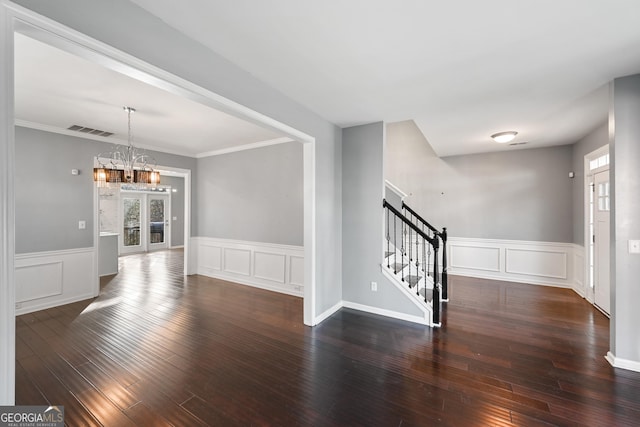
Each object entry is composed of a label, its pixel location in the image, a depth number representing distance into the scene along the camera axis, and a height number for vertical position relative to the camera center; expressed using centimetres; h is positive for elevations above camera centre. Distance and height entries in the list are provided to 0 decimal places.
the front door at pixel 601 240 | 363 -38
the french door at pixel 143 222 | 895 -26
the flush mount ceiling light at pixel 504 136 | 407 +121
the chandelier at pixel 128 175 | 356 +55
